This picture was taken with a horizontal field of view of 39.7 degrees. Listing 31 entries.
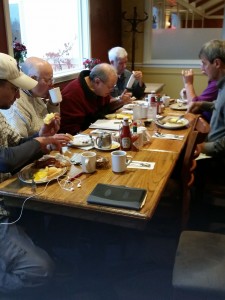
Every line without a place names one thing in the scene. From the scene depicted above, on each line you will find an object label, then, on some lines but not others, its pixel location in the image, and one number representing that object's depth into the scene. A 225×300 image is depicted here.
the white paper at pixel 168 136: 2.02
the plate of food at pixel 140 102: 3.07
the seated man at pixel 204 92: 2.70
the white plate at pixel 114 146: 1.79
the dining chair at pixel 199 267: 1.13
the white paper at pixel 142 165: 1.56
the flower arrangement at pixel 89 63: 3.88
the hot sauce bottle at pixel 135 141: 1.81
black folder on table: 1.18
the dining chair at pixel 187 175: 1.64
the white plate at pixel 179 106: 2.88
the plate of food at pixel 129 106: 2.94
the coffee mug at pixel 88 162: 1.46
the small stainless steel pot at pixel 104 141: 1.77
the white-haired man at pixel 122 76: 3.46
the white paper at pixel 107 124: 2.24
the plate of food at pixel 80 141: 1.85
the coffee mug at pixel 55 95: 2.11
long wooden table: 1.16
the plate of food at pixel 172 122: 2.24
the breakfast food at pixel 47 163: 1.53
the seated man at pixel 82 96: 2.53
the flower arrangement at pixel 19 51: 2.65
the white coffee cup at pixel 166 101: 3.02
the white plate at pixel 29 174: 1.38
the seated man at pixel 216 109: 2.07
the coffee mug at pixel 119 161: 1.47
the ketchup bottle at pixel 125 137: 1.75
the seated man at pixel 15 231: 1.33
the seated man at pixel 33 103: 1.88
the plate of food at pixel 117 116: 2.55
